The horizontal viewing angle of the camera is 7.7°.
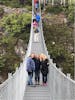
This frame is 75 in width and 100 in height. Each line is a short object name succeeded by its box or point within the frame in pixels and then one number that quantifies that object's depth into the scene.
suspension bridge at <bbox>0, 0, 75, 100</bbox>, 9.59
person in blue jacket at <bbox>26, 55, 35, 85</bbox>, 15.66
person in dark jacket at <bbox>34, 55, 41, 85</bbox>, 16.16
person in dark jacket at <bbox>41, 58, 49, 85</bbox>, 16.00
